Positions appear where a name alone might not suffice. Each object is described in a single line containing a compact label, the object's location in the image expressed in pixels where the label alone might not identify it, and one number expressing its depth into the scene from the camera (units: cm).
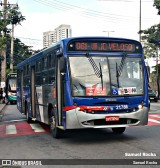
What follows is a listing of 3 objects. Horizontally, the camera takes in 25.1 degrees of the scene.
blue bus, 970
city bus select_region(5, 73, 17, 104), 3719
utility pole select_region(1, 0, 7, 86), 3972
